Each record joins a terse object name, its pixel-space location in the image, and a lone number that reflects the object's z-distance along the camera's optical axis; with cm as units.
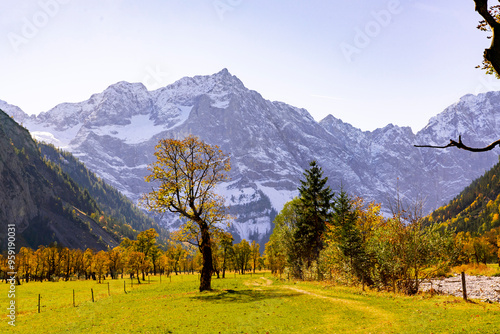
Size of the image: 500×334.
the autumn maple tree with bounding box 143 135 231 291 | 4081
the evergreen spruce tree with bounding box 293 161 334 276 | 5978
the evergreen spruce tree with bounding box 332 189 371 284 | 3950
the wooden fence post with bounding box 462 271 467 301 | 2452
